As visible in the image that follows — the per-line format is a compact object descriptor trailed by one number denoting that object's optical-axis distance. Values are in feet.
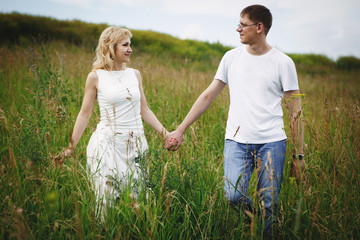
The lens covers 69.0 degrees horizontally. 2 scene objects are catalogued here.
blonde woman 7.88
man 7.28
